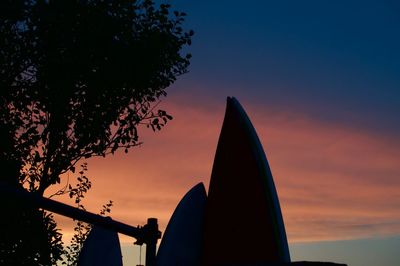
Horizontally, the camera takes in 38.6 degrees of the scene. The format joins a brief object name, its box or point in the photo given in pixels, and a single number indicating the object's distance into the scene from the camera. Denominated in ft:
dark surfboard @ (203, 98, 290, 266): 61.62
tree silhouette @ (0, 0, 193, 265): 68.08
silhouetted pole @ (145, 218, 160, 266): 42.96
